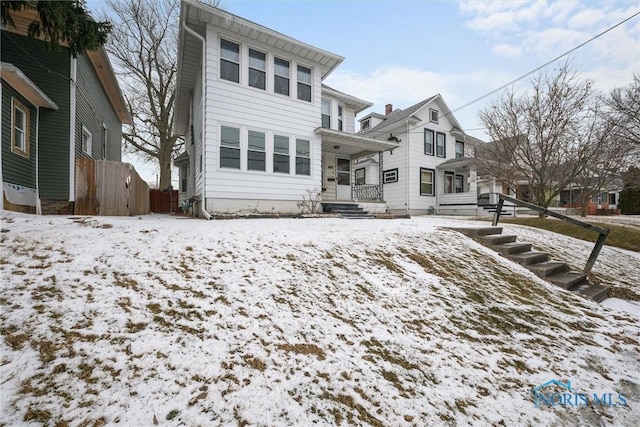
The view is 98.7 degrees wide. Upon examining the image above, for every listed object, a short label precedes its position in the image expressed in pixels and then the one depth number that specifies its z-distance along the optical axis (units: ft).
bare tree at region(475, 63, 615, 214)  31.14
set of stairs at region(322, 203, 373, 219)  37.48
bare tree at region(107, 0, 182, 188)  59.36
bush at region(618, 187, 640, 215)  76.89
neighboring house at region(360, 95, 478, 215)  63.36
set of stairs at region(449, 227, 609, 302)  17.06
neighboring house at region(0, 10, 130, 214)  24.07
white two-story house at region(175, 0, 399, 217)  31.37
